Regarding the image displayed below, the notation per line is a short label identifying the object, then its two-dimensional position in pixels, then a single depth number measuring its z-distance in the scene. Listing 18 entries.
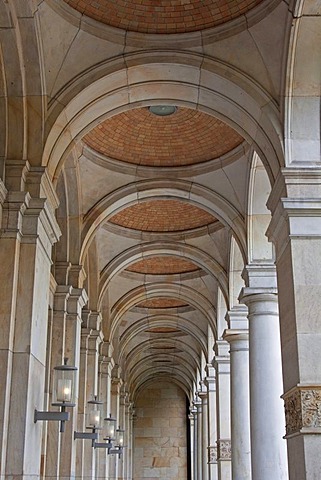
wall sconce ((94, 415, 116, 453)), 18.16
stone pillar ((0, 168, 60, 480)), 8.36
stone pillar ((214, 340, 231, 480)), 18.78
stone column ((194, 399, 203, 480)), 28.78
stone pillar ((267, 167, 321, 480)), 8.05
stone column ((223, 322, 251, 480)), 14.98
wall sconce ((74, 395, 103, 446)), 14.77
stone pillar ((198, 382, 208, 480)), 26.30
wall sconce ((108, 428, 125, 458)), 19.95
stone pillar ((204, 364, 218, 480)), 23.05
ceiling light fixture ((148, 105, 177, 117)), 13.41
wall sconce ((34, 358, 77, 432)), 9.80
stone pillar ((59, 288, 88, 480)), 12.85
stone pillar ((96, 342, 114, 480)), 20.00
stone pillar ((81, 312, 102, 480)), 15.77
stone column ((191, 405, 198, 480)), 33.57
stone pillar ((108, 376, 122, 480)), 23.77
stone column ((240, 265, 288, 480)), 11.81
